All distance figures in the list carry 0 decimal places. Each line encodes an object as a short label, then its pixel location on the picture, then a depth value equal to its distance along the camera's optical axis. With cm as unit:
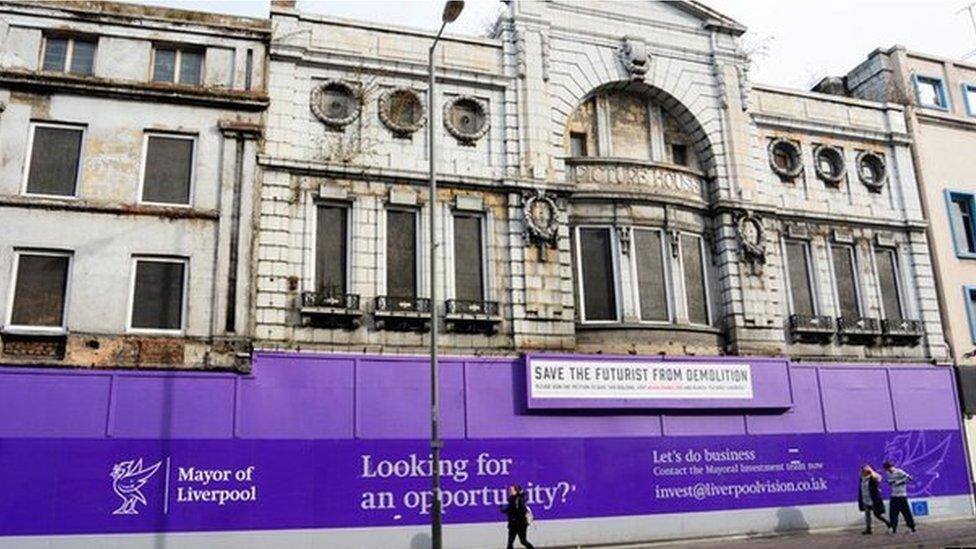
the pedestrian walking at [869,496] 2014
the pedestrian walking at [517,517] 1719
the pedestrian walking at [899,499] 1970
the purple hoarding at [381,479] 1648
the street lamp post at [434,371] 1452
